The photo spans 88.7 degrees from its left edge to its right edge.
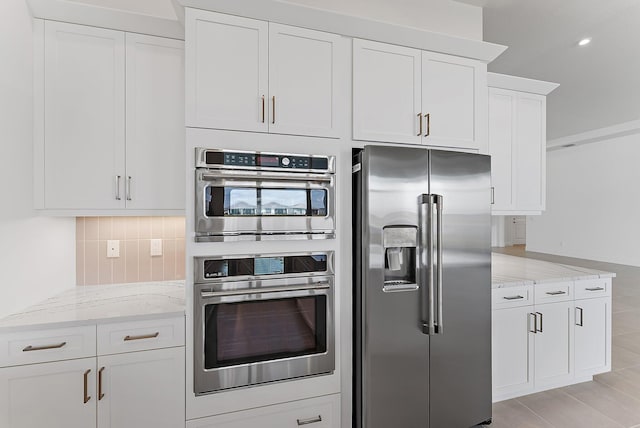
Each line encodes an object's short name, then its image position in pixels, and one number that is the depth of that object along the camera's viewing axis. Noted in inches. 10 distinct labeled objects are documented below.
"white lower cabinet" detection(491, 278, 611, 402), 95.2
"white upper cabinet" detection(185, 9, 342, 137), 67.0
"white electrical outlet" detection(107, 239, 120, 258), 88.7
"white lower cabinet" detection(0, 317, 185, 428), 59.5
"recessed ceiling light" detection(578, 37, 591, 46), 138.1
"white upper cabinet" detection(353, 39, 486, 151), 78.8
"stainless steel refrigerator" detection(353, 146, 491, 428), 74.8
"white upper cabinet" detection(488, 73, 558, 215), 110.2
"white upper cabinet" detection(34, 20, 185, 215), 72.6
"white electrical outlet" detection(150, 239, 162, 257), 92.3
